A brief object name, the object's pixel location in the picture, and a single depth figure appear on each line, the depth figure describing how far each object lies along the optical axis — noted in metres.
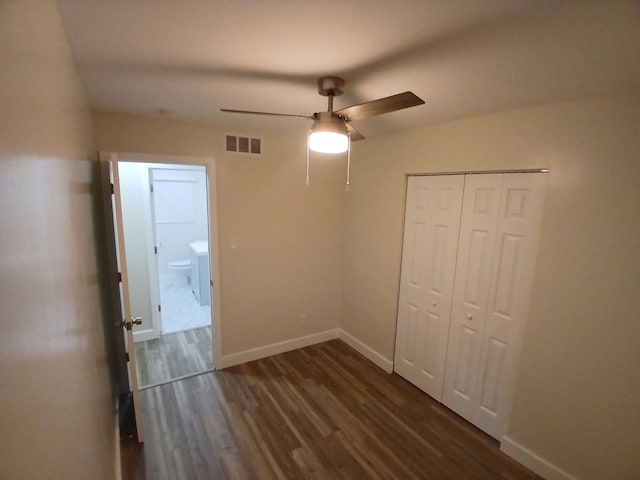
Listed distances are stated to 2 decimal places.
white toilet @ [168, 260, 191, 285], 5.49
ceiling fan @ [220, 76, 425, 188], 1.51
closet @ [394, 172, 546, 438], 2.11
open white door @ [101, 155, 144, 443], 2.01
